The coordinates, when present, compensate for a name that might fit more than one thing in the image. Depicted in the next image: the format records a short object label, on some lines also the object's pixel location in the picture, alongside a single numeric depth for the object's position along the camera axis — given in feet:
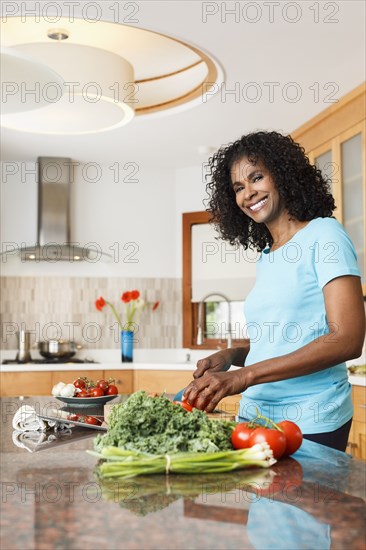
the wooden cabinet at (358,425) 11.41
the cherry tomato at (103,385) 7.12
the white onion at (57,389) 6.96
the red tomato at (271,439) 3.75
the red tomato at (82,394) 6.97
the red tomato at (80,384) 7.23
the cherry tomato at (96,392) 6.98
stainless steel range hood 17.17
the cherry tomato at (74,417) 5.52
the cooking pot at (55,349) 16.25
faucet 17.56
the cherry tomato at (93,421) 5.39
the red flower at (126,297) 17.47
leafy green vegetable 3.59
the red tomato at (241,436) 3.77
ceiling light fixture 11.66
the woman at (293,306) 4.67
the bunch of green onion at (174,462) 3.43
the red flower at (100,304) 17.38
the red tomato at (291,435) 3.92
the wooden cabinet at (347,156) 12.51
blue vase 16.89
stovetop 16.17
